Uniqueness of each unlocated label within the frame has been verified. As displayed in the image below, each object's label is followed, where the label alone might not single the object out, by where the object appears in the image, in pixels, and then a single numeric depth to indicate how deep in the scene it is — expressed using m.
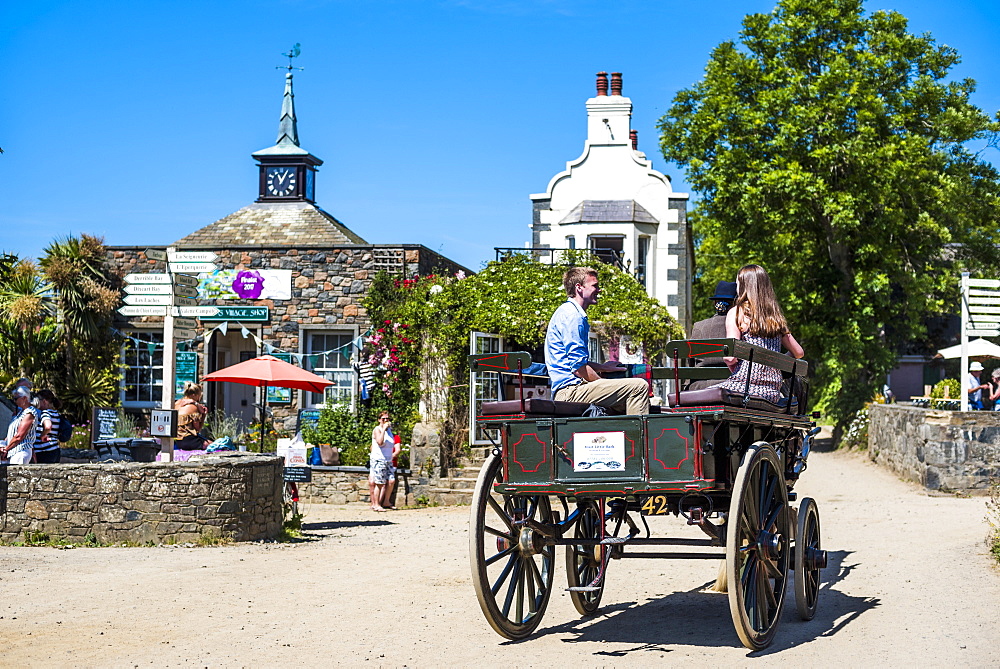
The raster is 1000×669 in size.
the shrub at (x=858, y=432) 23.11
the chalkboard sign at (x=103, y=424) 15.55
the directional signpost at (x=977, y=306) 17.41
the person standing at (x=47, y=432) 12.73
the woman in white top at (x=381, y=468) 16.33
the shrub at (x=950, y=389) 22.86
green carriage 6.12
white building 24.39
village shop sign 15.14
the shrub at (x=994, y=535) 9.53
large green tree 25.03
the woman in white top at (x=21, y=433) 12.23
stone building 19.31
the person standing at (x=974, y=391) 19.24
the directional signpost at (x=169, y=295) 15.20
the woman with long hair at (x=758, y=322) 6.85
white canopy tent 24.38
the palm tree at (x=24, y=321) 19.53
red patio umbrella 14.58
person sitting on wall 14.03
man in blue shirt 6.72
